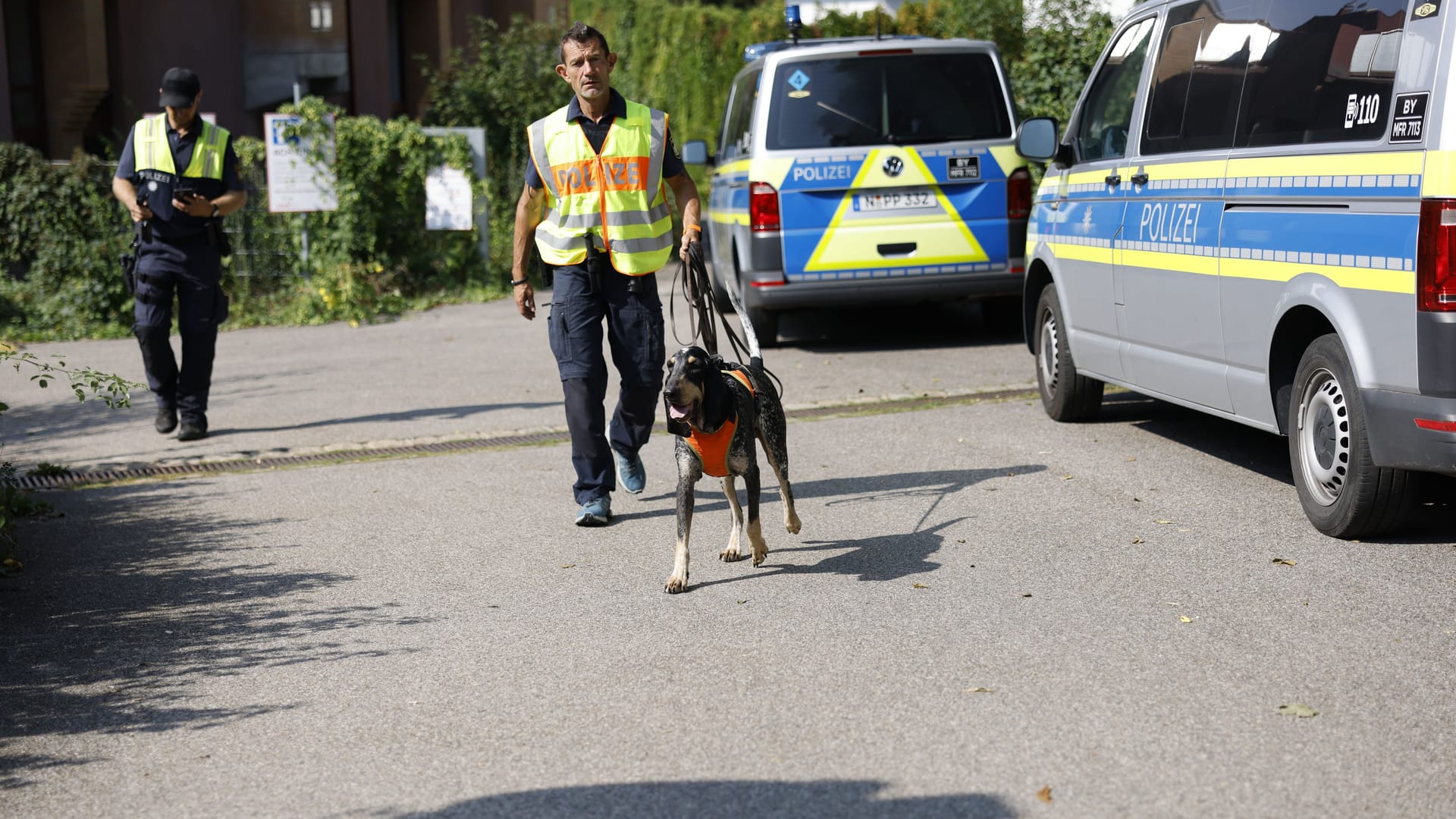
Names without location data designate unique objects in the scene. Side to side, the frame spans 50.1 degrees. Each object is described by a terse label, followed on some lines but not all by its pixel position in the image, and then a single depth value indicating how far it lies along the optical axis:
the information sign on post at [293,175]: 15.84
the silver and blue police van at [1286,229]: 5.12
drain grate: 8.21
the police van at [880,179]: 11.32
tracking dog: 5.38
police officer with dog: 6.55
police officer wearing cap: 9.12
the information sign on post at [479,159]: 16.83
